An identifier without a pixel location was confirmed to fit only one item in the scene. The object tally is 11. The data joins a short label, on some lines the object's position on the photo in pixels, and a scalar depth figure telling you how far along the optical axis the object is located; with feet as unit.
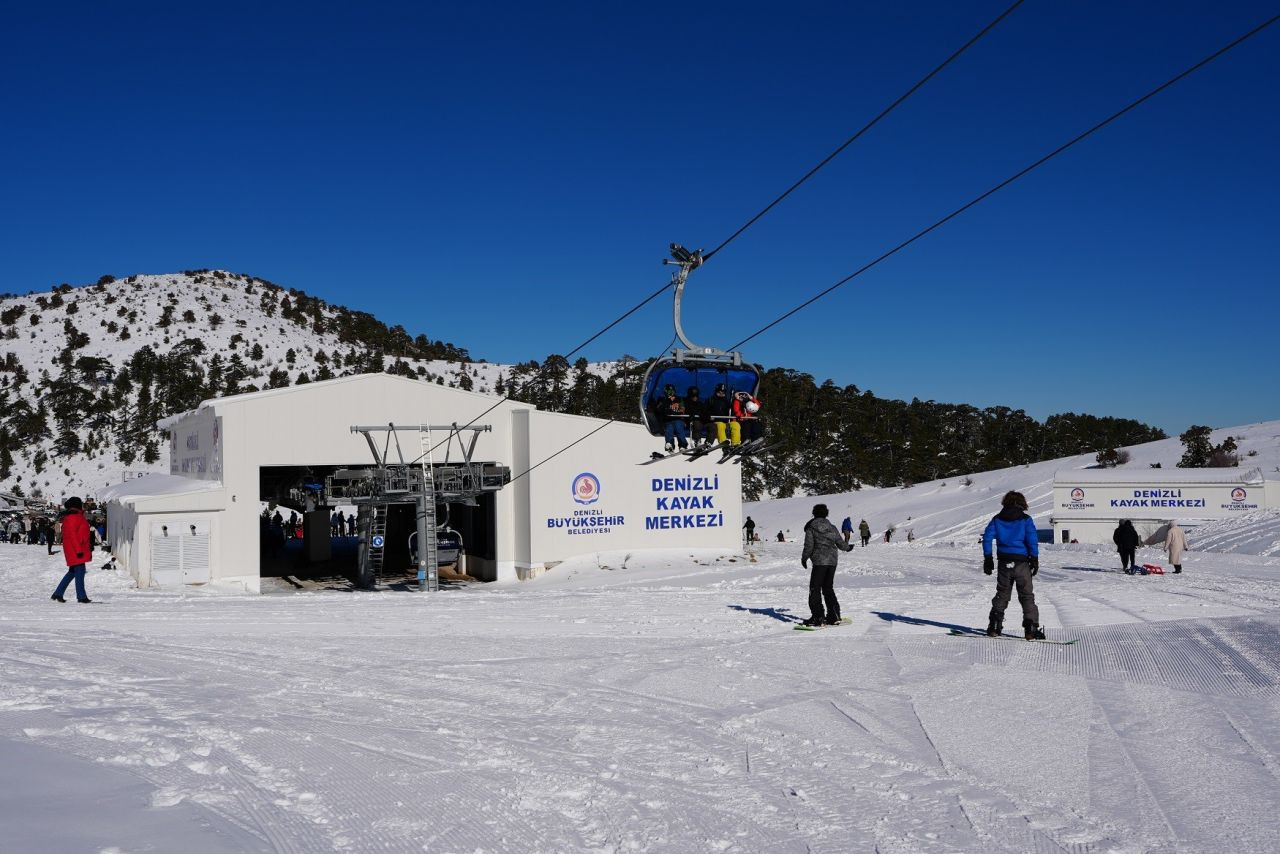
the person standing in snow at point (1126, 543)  58.08
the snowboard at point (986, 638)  26.81
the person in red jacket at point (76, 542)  37.14
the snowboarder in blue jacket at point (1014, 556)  27.58
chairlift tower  71.26
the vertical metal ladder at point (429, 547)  70.13
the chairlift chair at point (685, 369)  41.75
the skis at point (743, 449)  43.01
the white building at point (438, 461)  71.77
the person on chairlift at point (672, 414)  41.98
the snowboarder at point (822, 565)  31.12
